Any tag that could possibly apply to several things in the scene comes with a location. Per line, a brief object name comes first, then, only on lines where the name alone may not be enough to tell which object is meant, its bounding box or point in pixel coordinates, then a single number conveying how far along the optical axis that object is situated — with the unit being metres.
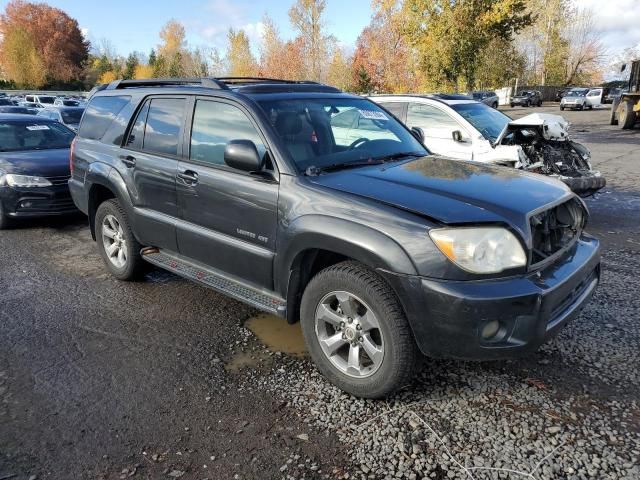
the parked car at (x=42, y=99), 28.63
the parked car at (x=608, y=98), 46.88
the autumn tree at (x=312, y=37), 34.09
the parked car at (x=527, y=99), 45.52
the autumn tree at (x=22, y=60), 61.19
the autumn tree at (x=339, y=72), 39.22
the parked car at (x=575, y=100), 39.72
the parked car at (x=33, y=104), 25.88
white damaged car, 7.05
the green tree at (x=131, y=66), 70.44
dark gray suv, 2.64
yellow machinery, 20.56
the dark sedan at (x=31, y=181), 6.77
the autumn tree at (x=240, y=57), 43.44
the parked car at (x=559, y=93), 56.44
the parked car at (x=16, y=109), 17.55
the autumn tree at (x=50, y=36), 66.44
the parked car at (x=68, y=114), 15.45
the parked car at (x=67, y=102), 24.91
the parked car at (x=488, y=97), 32.11
